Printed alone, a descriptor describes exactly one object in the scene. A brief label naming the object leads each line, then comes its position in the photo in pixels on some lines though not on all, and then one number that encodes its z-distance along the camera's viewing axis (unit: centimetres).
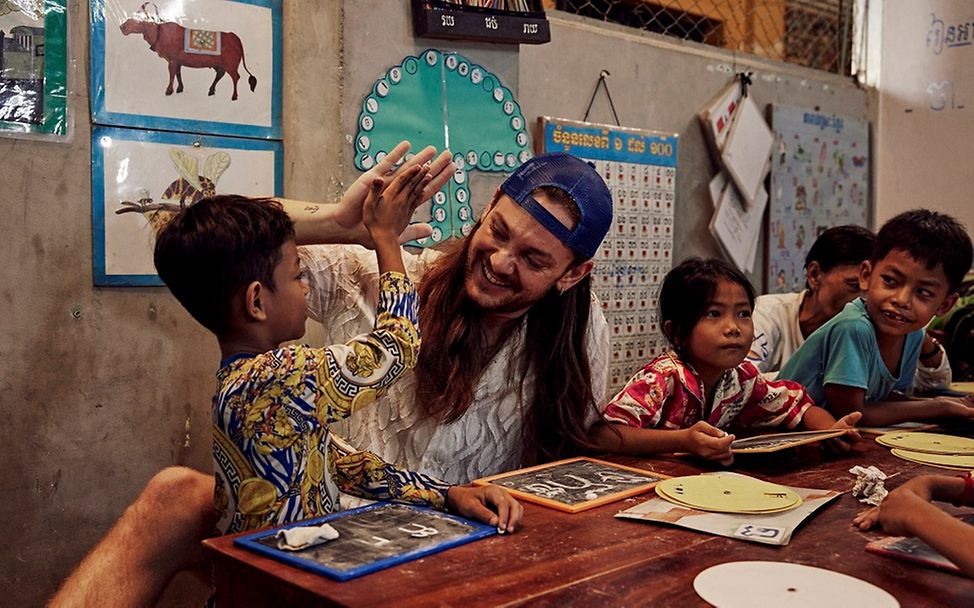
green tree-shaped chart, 271
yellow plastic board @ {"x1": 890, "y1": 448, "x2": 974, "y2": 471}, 178
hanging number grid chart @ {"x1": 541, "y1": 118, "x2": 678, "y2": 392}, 343
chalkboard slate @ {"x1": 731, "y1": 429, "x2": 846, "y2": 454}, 172
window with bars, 373
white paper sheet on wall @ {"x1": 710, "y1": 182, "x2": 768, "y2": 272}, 382
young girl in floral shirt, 206
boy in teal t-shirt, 236
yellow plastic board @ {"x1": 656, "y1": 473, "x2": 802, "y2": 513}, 141
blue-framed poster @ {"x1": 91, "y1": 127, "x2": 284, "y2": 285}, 227
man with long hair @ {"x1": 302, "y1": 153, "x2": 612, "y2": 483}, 188
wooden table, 104
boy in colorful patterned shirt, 141
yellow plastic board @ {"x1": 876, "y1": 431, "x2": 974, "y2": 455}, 193
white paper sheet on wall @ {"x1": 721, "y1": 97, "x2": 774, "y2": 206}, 384
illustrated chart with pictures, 409
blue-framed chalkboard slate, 111
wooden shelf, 274
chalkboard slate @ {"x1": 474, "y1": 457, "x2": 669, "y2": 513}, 146
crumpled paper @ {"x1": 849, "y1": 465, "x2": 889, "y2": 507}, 149
